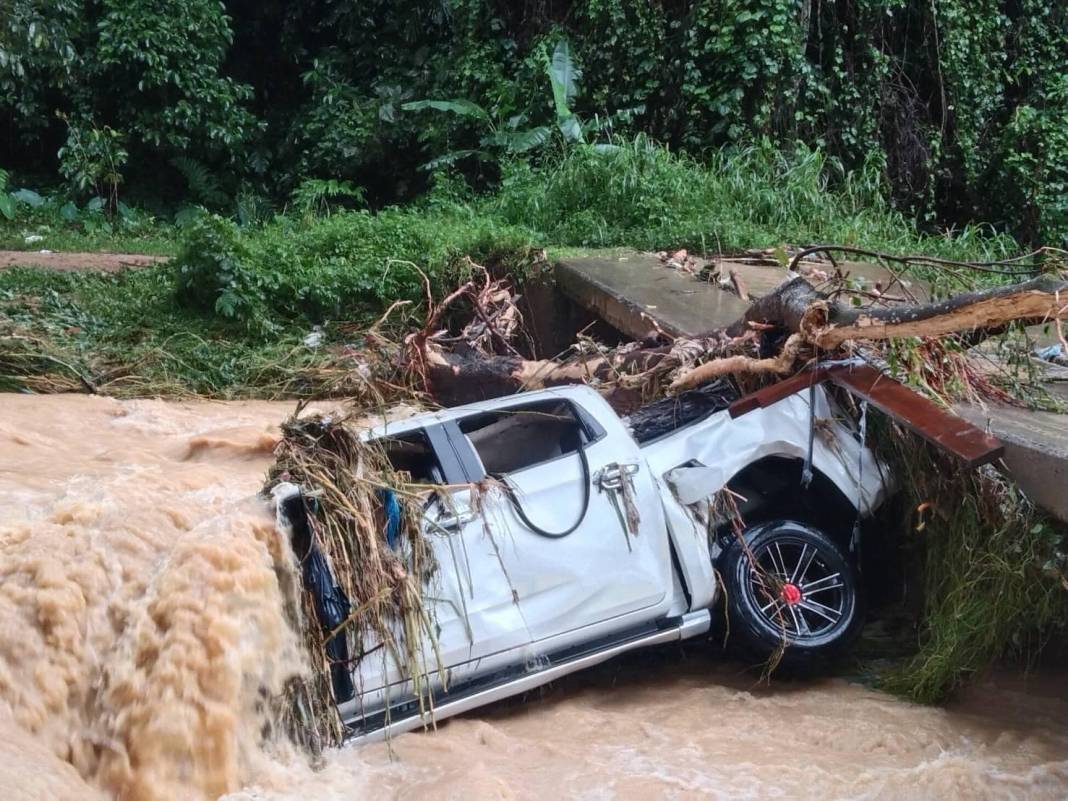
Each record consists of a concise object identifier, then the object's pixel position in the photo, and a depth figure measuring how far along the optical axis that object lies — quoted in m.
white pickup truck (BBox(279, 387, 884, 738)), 5.25
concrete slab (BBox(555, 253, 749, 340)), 8.66
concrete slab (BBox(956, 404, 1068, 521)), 5.12
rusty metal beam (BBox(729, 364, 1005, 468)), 5.23
